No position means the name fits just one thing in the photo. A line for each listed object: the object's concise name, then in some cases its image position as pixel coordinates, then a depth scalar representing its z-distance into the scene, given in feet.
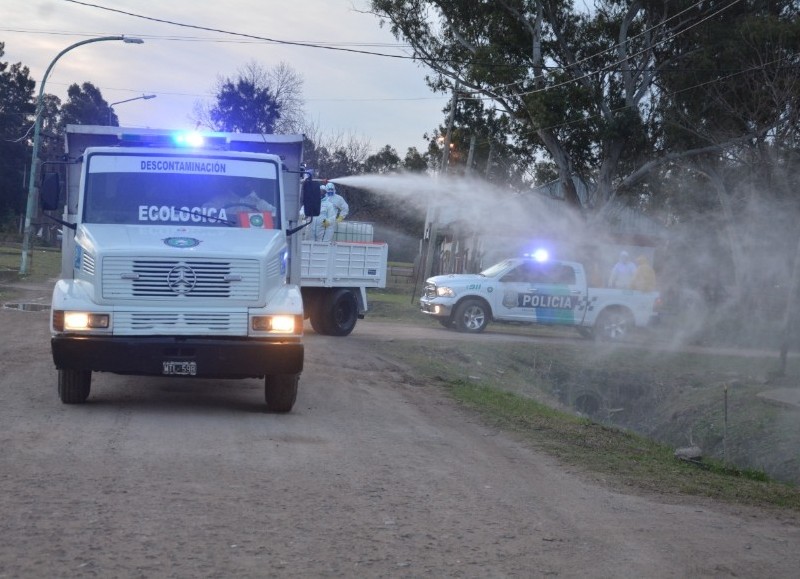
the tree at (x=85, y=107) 261.65
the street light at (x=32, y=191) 99.55
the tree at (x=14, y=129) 230.89
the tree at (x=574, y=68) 108.27
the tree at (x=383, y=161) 207.82
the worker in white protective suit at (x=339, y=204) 60.44
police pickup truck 79.61
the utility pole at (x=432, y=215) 115.55
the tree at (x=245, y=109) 126.31
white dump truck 31.37
